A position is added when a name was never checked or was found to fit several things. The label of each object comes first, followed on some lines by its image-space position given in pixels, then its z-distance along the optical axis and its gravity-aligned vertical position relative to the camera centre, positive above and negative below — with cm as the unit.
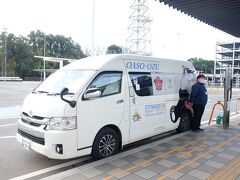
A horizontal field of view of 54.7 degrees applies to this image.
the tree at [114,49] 7780 +1110
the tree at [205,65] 10019 +726
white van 418 -56
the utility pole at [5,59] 5448 +483
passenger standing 718 -46
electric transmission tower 4503 +1149
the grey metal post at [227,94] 765 -44
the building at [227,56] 7956 +917
